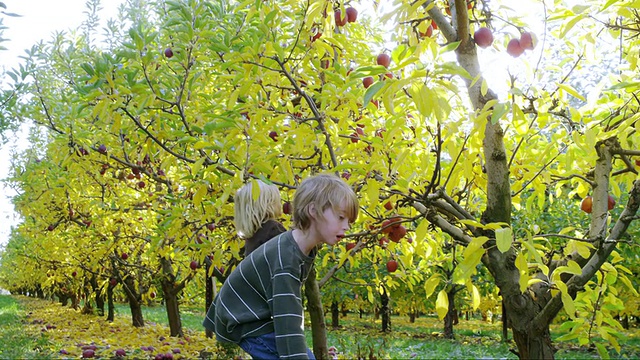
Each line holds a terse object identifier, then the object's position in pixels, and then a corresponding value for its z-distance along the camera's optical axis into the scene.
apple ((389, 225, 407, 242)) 2.86
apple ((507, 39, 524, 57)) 2.36
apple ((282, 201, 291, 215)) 3.40
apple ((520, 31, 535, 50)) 2.30
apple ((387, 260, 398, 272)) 4.24
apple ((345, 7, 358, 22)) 3.12
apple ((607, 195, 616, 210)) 2.84
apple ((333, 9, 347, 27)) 2.88
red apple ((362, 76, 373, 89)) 2.87
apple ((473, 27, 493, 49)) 2.25
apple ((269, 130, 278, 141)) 3.23
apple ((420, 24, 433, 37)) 2.69
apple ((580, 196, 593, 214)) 2.85
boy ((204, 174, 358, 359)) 1.96
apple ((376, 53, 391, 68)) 2.73
